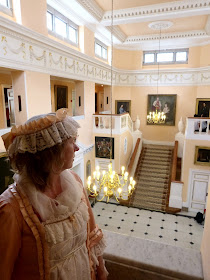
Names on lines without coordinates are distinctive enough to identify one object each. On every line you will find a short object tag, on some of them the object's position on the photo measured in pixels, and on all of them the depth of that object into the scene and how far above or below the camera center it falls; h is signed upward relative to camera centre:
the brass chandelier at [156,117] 9.33 -0.55
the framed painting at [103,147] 10.13 -2.15
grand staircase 9.96 -3.98
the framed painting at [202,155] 9.01 -2.21
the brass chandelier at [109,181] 5.25 -2.07
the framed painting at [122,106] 13.86 -0.09
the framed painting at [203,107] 12.25 -0.08
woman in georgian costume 1.00 -0.57
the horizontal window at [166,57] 12.74 +3.08
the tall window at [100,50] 10.78 +3.03
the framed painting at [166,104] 13.23 +0.07
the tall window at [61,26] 7.13 +2.96
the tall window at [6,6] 5.19 +2.49
